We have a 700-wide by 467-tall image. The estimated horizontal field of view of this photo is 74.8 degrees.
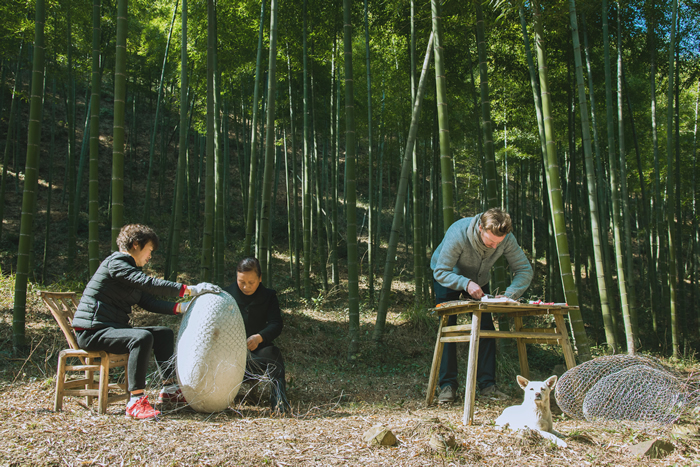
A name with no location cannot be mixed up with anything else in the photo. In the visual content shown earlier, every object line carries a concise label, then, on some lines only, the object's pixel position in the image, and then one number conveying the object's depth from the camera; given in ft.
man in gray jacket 9.05
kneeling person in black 9.03
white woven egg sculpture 7.91
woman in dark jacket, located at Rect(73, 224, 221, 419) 7.89
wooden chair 7.95
